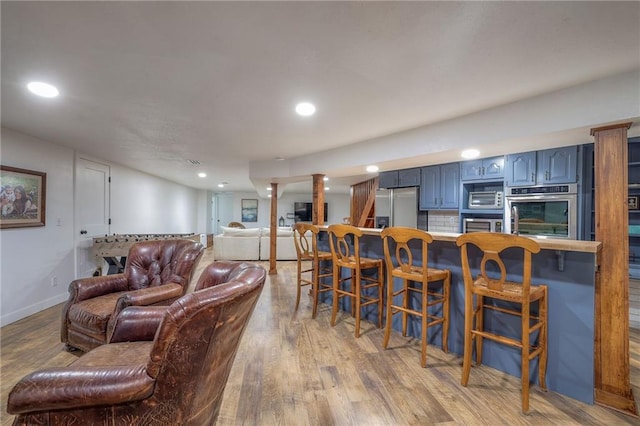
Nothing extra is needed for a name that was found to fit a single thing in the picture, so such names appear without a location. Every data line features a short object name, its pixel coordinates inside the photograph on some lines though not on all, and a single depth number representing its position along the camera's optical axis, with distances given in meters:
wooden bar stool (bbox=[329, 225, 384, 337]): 2.77
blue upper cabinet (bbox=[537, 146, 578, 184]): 3.19
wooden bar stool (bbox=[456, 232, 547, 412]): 1.71
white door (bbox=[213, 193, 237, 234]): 10.90
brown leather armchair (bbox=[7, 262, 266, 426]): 0.98
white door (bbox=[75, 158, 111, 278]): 4.07
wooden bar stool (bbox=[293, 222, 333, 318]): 3.29
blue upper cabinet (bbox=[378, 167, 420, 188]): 4.63
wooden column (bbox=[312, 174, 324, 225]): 4.65
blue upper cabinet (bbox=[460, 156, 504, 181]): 3.79
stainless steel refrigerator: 4.65
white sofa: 6.89
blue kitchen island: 1.83
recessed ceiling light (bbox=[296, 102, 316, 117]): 2.34
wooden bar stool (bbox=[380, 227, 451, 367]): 2.21
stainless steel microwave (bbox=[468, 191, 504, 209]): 3.76
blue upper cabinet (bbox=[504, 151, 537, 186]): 3.46
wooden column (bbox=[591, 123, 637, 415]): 1.79
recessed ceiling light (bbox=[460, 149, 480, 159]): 2.75
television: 11.19
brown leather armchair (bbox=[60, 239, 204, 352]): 2.15
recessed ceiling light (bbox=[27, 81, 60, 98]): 1.98
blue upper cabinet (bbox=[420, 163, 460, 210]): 4.18
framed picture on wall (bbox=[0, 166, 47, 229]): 2.97
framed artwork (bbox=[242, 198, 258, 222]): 11.00
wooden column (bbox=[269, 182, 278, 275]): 5.63
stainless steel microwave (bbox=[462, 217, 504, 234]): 3.76
